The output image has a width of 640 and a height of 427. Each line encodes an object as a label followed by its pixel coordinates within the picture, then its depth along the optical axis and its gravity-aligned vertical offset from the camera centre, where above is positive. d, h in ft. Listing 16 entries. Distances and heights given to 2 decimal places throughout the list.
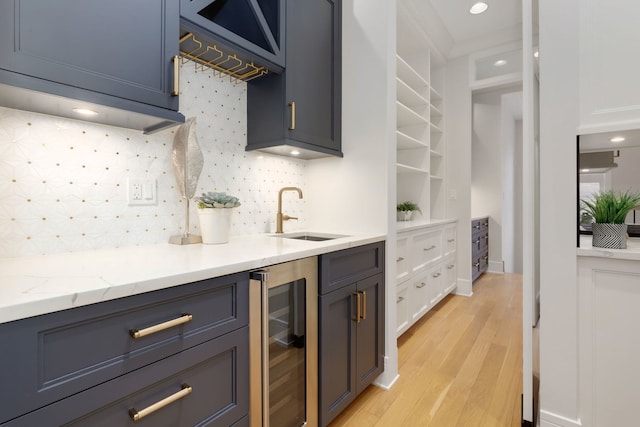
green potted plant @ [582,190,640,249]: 4.45 -0.04
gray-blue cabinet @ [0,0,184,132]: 2.82 +1.64
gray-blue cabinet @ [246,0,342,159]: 5.55 +2.37
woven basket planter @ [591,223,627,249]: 4.43 -0.33
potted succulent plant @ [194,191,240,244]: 4.86 -0.03
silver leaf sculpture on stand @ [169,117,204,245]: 4.79 +0.83
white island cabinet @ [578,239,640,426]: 4.23 -1.73
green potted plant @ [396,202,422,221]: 10.04 +0.13
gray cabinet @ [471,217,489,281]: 13.00 -1.50
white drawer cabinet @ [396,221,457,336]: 8.11 -1.69
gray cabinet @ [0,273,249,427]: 2.03 -1.18
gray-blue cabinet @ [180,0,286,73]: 4.43 +3.07
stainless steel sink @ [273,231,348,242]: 6.40 -0.47
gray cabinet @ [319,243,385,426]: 4.66 -1.93
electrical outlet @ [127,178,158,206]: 4.48 +0.34
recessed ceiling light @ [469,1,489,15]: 9.37 +6.45
